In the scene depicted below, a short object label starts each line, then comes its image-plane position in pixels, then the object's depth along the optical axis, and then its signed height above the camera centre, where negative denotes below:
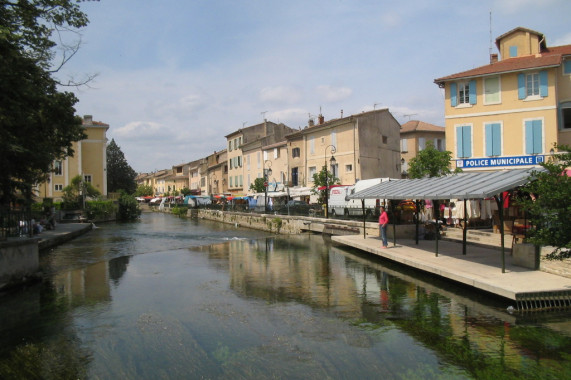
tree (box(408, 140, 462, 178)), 20.42 +1.44
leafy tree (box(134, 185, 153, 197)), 114.88 +1.92
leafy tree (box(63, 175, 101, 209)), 43.44 +0.83
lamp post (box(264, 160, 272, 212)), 44.99 +2.71
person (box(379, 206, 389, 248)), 15.96 -1.23
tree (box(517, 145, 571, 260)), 7.61 -0.30
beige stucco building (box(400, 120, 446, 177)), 41.72 +5.47
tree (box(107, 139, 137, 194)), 74.56 +4.98
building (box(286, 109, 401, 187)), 34.44 +4.07
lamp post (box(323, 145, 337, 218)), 26.17 -0.76
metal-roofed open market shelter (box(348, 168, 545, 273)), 10.11 +0.14
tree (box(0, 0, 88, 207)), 10.33 +2.80
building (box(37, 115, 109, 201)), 50.16 +4.90
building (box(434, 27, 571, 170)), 21.05 +4.48
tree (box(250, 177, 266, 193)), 44.91 +1.15
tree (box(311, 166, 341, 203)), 29.87 +0.93
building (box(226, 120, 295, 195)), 51.91 +6.77
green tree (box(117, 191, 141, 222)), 51.66 -1.30
